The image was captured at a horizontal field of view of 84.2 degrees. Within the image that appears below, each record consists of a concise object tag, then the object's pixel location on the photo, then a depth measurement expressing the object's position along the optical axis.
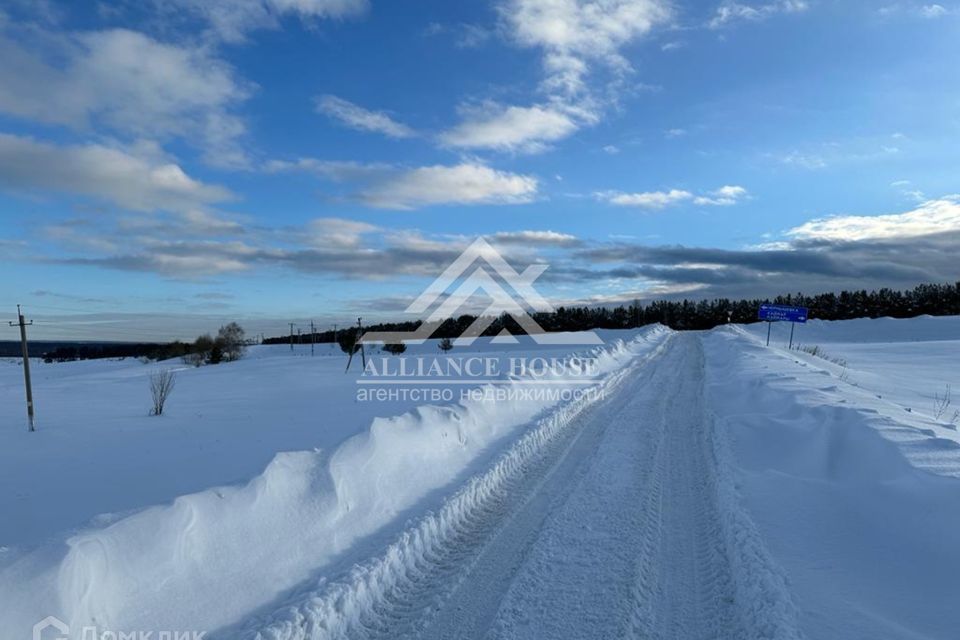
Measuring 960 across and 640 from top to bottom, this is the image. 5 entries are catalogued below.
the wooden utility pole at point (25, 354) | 15.41
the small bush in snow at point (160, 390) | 16.81
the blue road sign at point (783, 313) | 26.80
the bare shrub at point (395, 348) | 53.78
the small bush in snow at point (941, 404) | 12.32
